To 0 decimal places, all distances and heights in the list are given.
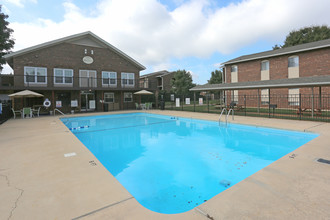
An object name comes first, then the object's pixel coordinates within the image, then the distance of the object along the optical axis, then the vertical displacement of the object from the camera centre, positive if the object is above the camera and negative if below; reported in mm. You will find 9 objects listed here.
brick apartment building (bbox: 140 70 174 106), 37897 +6599
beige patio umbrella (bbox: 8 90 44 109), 13464 +1251
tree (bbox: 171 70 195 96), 33797 +4892
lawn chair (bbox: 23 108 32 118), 14035 -62
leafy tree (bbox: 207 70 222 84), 39875 +6851
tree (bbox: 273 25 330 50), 26553 +11150
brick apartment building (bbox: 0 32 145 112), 16422 +3920
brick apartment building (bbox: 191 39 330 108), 12695 +3596
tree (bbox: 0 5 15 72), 25453 +10678
